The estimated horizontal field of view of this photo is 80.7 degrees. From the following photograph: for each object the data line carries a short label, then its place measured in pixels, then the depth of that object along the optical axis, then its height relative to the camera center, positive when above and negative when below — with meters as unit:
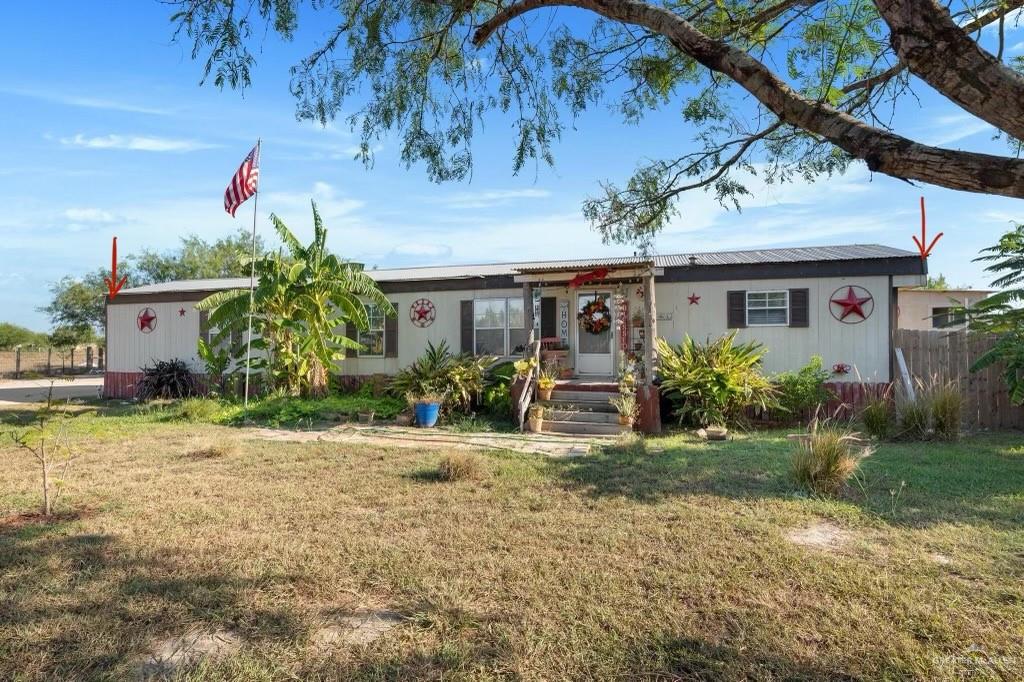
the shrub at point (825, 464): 5.74 -1.15
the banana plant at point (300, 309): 13.11 +0.97
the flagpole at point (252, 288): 12.07 +1.35
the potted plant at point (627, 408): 10.47 -1.04
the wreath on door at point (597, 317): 13.47 +0.71
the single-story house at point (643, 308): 11.73 +0.89
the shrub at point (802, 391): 11.17 -0.83
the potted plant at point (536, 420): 10.74 -1.26
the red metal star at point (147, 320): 17.00 +0.96
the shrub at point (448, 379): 12.18 -0.59
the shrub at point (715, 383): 10.65 -0.64
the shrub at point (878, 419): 9.32 -1.16
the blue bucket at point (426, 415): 11.34 -1.21
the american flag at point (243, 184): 12.88 +3.62
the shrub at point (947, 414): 8.85 -1.03
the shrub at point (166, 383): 15.68 -0.76
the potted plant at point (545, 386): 11.65 -0.71
